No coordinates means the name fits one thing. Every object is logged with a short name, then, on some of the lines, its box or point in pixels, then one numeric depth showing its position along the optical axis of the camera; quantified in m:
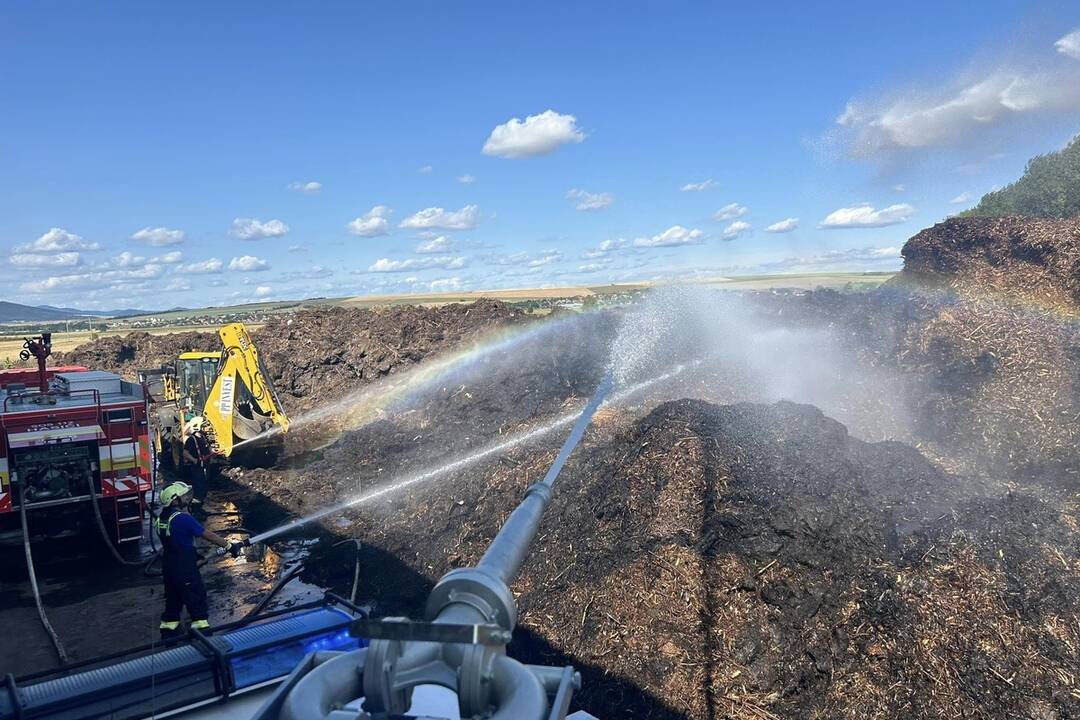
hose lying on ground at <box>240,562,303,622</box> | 5.10
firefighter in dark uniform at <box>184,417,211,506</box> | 15.49
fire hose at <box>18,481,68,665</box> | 8.44
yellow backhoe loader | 17.58
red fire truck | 10.66
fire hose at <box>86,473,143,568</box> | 11.09
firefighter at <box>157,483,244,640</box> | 7.93
